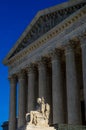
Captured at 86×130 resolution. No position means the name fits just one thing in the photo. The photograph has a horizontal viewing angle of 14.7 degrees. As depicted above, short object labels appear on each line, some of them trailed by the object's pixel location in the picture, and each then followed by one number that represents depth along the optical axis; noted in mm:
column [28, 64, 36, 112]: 41669
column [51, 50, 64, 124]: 36250
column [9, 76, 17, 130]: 45750
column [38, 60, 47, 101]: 39906
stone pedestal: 26967
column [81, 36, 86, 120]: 33069
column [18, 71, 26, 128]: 43506
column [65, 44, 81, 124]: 33562
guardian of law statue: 27602
